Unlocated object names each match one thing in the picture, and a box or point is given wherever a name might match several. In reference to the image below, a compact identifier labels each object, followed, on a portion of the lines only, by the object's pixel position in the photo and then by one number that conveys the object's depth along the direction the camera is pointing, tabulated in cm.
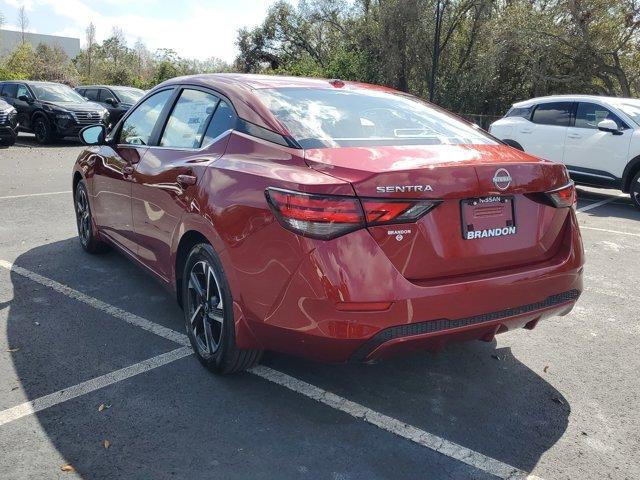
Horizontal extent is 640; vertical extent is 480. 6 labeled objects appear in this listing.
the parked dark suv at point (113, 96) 1925
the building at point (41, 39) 8168
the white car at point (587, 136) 919
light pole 2411
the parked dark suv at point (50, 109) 1669
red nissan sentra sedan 251
